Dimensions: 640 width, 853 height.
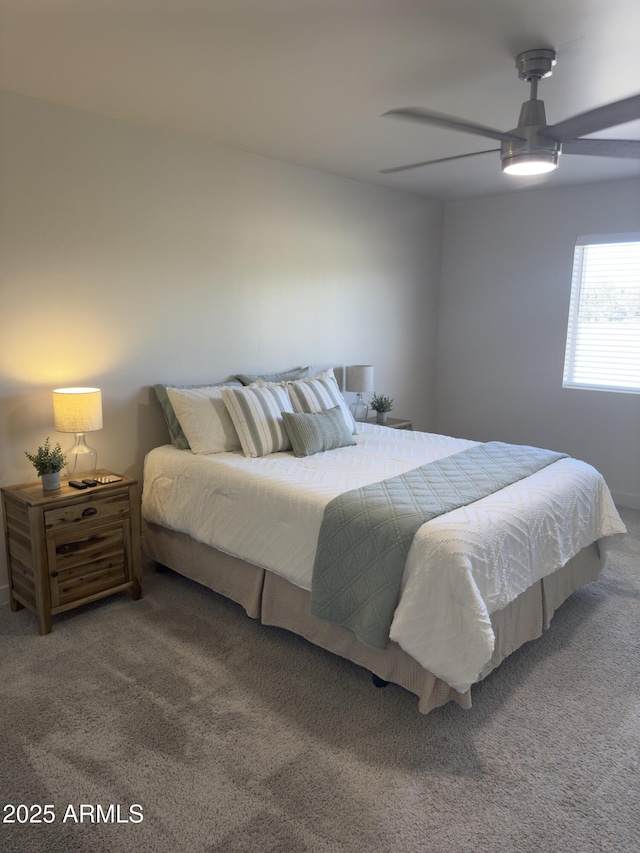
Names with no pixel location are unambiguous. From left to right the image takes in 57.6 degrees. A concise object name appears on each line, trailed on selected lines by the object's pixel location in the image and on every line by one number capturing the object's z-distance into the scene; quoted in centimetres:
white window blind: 463
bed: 211
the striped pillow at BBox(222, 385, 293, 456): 332
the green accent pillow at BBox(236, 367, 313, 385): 392
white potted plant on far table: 481
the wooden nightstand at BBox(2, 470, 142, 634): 274
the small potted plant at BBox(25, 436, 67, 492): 285
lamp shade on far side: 465
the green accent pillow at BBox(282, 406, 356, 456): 336
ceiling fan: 222
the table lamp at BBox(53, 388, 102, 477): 288
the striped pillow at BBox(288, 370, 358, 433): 371
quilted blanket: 223
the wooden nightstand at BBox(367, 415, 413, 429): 475
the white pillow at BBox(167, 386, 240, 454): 332
